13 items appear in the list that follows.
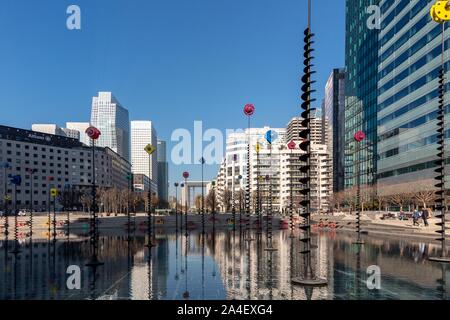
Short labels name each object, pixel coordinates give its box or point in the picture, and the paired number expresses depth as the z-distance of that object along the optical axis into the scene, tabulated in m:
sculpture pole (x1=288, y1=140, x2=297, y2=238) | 35.07
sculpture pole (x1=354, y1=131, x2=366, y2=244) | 28.11
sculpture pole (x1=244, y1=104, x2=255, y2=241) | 27.58
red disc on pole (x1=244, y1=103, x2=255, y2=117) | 27.56
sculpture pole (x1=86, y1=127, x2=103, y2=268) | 19.81
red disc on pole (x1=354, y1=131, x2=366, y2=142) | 28.09
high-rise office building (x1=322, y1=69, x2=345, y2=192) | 149.50
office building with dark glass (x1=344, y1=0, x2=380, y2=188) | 101.44
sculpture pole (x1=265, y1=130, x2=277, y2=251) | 27.04
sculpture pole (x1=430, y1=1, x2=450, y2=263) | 20.12
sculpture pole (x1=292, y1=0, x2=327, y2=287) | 14.67
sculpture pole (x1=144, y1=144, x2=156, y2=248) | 27.84
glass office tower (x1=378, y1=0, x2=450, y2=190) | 65.44
